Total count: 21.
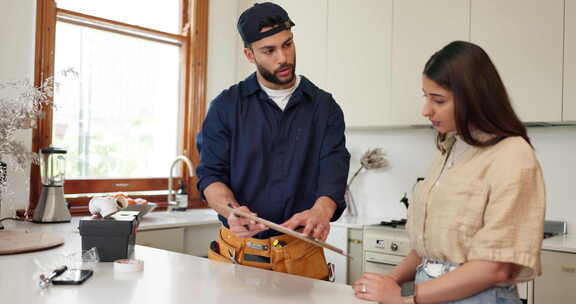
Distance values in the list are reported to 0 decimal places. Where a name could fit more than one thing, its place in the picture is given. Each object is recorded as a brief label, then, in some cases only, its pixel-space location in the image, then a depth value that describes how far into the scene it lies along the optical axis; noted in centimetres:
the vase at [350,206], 404
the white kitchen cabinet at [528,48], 291
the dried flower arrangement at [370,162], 394
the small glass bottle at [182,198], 402
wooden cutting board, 199
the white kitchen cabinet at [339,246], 351
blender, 317
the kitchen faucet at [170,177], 402
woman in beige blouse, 119
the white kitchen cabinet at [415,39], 329
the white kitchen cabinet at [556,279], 259
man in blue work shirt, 193
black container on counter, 183
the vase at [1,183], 215
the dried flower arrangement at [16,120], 213
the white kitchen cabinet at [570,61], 285
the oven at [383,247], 321
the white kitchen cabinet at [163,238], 322
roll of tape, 169
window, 361
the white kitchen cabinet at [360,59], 360
